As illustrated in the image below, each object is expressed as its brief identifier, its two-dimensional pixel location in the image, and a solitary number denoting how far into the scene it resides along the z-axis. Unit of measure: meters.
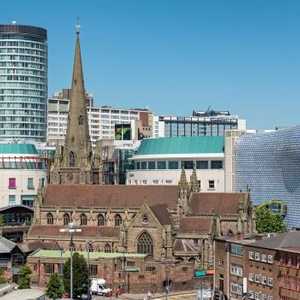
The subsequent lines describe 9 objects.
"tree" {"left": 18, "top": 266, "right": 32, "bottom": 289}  112.25
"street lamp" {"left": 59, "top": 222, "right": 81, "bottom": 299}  98.40
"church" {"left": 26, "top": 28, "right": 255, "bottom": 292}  117.75
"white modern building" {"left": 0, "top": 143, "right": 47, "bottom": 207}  183.12
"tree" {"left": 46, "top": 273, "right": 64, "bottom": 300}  103.81
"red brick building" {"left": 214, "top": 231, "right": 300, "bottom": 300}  94.38
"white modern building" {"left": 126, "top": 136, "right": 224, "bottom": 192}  179.75
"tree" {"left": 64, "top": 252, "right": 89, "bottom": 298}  107.69
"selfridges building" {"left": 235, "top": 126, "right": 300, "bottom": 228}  157.88
